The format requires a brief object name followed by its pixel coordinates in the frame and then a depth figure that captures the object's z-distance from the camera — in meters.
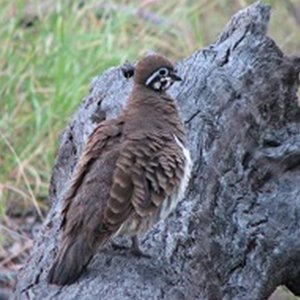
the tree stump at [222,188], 9.57
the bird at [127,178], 9.40
